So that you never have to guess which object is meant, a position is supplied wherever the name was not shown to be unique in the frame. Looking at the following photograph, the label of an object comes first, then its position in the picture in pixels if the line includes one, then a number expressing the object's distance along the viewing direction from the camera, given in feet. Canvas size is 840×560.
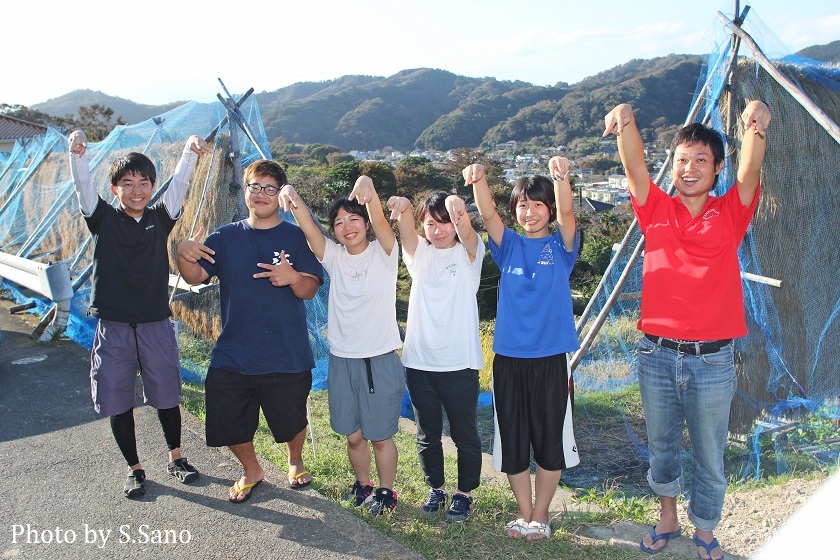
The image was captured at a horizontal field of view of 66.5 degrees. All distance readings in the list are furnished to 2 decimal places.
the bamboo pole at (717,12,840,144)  11.42
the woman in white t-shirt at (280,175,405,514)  10.17
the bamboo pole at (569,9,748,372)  13.47
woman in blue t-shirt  9.35
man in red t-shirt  8.56
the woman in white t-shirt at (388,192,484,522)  9.84
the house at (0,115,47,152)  115.60
